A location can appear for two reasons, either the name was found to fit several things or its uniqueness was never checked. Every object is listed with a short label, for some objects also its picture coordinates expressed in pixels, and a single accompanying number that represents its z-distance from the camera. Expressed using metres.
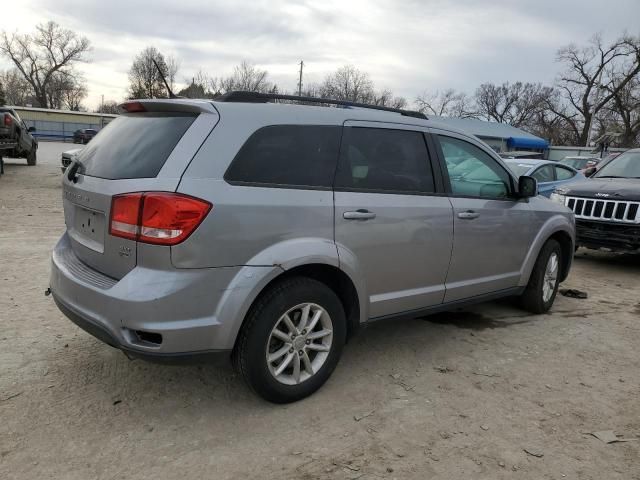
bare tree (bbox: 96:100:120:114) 92.22
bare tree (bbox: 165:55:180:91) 57.97
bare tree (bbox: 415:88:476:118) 79.12
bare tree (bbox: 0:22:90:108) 71.62
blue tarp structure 43.69
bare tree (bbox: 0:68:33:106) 76.19
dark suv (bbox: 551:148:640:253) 6.87
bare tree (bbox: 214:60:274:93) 53.22
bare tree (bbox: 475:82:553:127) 74.00
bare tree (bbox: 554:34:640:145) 50.97
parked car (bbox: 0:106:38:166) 15.49
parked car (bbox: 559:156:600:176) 22.30
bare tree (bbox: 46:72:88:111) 76.25
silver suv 2.62
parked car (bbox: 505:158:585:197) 9.84
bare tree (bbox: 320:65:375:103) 59.44
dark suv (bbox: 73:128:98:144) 45.40
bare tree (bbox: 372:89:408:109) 62.14
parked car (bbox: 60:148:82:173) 12.58
